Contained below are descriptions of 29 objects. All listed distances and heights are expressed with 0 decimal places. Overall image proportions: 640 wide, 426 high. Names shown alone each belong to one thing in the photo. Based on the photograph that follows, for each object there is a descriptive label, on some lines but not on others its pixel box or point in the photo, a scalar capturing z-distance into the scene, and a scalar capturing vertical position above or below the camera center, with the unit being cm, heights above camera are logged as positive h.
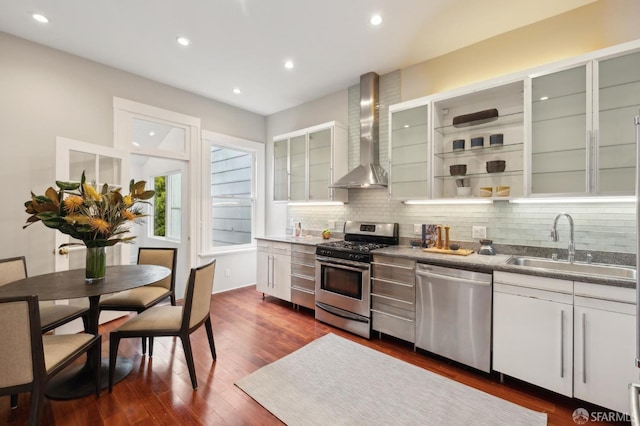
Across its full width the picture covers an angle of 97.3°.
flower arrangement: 206 -2
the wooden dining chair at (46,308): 211 -80
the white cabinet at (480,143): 273 +72
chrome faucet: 236 -19
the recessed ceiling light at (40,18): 258 +178
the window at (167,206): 507 +9
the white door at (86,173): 292 +42
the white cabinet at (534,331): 199 -88
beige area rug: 187 -136
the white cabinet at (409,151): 312 +71
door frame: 356 +90
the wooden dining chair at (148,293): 256 -81
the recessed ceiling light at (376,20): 259 +180
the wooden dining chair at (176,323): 210 -86
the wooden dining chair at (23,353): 145 -76
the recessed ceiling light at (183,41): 293 +179
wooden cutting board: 276 -39
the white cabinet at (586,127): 208 +69
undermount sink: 219 -44
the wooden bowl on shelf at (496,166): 272 +46
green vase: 220 -43
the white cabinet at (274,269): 397 -85
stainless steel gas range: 306 -76
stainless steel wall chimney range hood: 361 +106
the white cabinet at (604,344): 178 -86
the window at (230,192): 452 +33
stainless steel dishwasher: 233 -89
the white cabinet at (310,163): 398 +75
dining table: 192 -56
